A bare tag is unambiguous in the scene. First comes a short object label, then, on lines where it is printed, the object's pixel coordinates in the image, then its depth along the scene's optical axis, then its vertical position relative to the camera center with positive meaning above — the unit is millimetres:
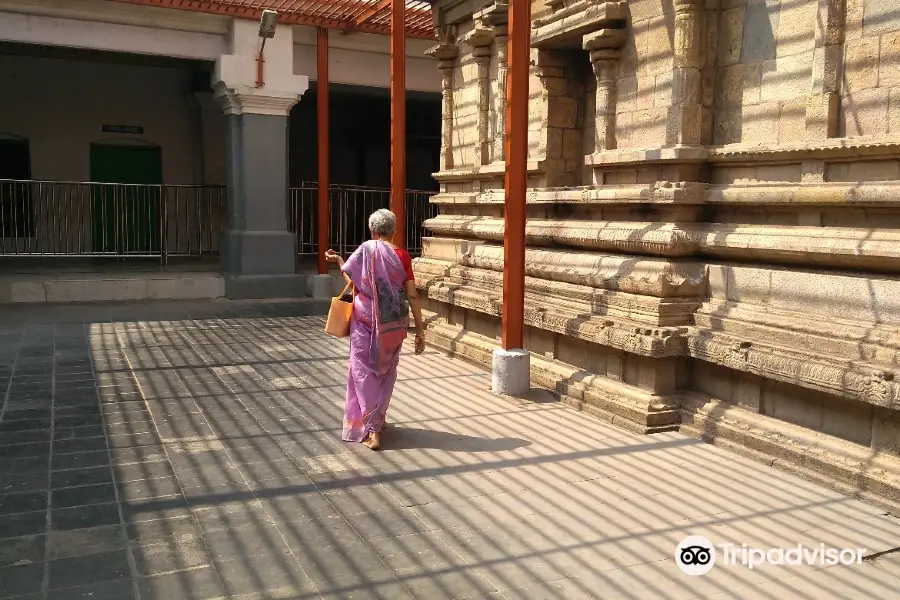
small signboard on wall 15641 +1888
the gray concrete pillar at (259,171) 12242 +851
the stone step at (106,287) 11570 -926
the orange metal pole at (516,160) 6195 +512
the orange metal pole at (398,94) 8359 +1375
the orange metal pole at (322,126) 12766 +1597
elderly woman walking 5121 -596
